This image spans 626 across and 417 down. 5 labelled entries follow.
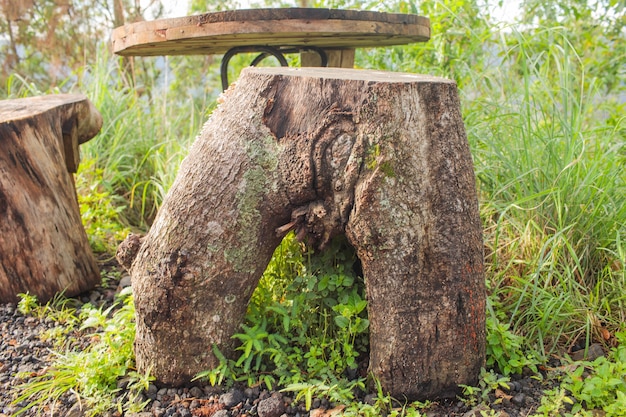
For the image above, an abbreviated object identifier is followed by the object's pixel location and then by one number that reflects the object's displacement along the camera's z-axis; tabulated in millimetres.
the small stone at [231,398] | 2168
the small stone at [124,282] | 3344
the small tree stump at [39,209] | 2975
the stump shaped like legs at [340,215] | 2002
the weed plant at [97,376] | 2221
